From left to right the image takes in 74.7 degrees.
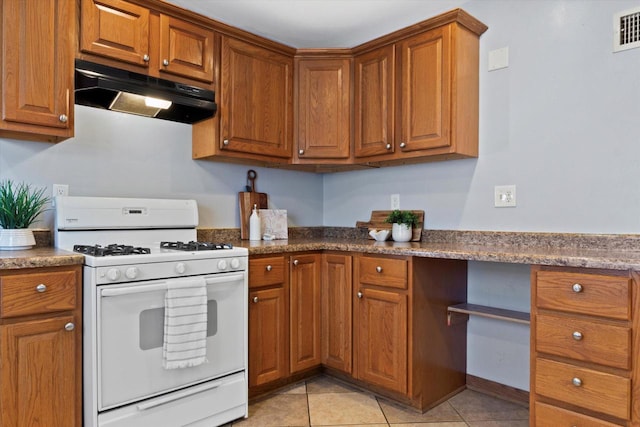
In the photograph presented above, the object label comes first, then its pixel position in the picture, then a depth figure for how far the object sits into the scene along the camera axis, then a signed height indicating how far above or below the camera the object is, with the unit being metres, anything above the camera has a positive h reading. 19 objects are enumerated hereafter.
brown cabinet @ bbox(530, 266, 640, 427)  1.45 -0.48
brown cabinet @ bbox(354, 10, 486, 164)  2.32 +0.73
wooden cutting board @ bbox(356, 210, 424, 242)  2.68 -0.05
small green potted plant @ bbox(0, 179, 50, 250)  1.83 -0.01
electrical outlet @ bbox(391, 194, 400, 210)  2.88 +0.11
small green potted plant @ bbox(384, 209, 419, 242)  2.62 -0.04
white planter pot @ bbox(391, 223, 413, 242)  2.61 -0.10
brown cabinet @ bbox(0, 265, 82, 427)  1.51 -0.50
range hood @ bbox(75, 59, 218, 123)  1.97 +0.61
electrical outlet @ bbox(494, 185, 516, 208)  2.32 +0.12
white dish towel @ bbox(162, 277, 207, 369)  1.79 -0.47
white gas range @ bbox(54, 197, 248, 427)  1.67 -0.44
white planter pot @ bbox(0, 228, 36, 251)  1.82 -0.10
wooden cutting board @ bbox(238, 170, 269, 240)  2.82 +0.10
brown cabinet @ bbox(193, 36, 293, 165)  2.49 +0.67
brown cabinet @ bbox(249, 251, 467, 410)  2.16 -0.60
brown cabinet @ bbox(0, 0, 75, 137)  1.77 +0.66
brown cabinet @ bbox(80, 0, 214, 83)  2.02 +0.92
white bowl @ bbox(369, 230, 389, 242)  2.67 -0.12
